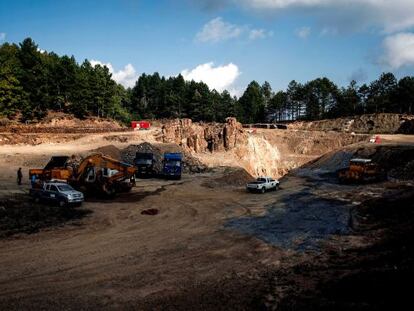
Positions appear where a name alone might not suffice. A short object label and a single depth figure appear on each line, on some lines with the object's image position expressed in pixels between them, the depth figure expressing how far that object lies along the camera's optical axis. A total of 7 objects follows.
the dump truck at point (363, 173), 42.38
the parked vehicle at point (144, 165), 48.16
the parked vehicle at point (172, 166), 47.62
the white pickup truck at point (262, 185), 39.40
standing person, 36.84
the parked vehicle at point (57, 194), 28.77
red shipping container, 87.38
